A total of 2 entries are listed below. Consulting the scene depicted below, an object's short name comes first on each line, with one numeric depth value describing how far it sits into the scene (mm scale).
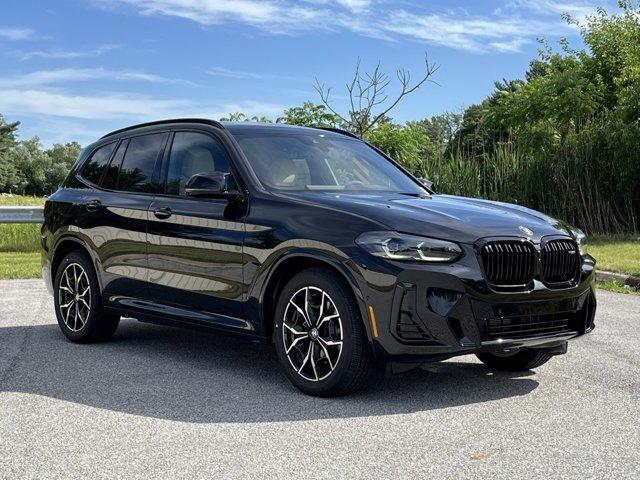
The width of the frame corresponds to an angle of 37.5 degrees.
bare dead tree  21750
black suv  5602
